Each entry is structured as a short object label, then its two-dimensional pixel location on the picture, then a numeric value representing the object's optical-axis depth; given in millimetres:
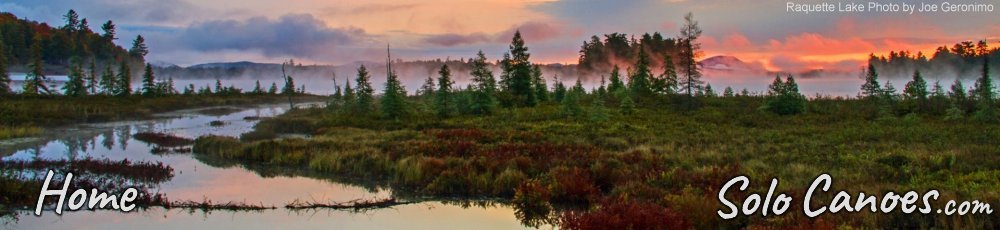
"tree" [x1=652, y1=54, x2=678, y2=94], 57812
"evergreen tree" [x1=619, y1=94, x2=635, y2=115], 43856
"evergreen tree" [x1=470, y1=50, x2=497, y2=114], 45812
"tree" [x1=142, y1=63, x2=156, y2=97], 81612
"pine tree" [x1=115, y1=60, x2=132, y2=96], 77625
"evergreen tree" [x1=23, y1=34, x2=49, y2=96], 71525
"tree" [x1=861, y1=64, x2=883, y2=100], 53219
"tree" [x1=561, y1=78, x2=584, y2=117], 40156
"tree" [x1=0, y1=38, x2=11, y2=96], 66662
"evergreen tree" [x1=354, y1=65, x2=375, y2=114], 48462
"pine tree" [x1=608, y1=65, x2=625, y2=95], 69719
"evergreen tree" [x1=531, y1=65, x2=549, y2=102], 61131
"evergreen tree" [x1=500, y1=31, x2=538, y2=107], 60094
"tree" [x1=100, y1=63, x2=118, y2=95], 83750
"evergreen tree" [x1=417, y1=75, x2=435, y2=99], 61122
